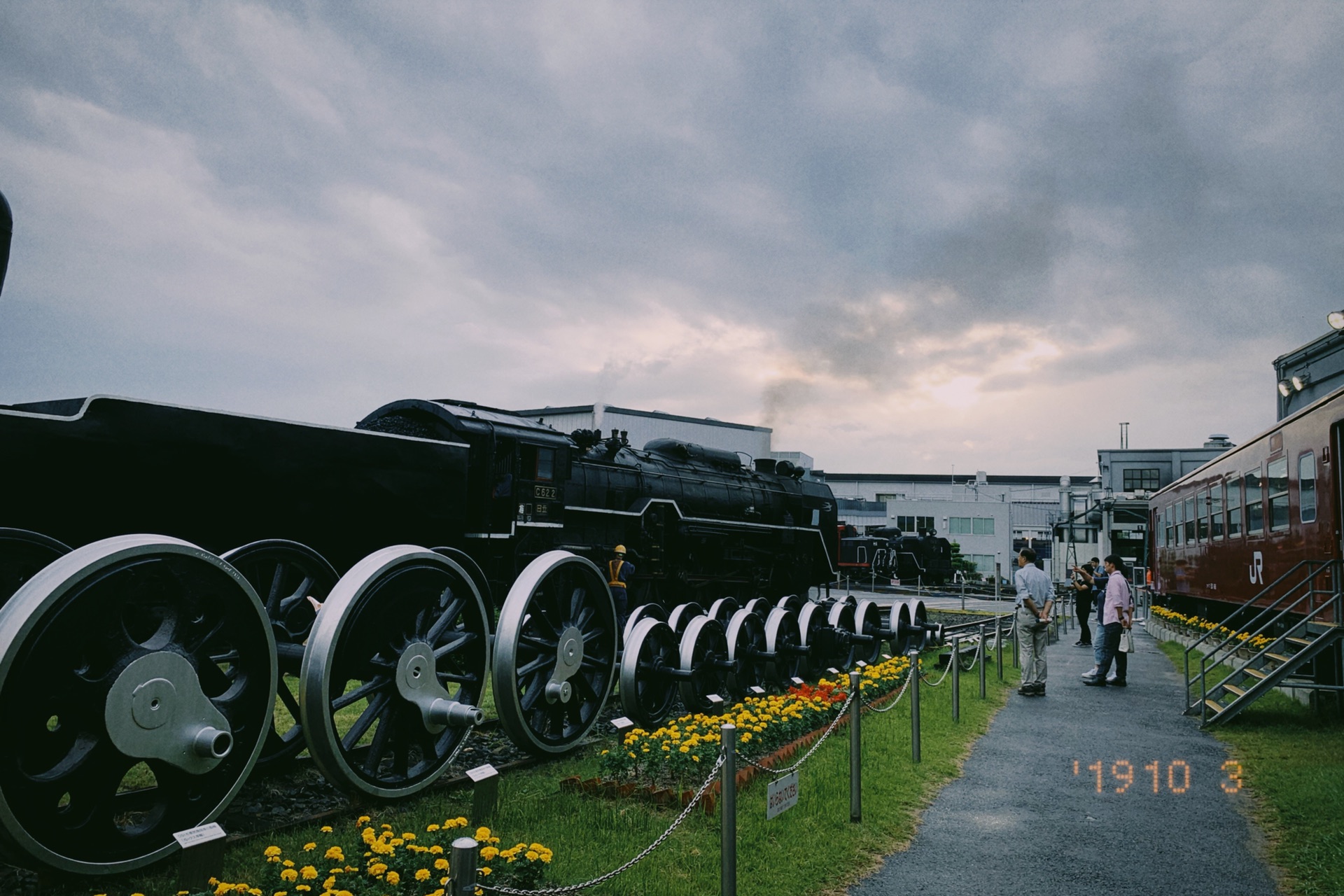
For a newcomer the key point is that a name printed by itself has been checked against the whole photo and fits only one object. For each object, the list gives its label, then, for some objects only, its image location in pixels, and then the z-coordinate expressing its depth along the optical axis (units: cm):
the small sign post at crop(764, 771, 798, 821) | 488
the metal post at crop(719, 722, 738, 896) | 428
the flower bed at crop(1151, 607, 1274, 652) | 1162
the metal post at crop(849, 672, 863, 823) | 596
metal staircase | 906
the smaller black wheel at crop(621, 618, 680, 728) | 764
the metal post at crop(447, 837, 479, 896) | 274
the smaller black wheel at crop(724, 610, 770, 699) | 940
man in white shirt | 1119
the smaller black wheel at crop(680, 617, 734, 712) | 834
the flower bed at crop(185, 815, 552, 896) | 379
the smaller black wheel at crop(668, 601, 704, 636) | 885
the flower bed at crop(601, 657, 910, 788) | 629
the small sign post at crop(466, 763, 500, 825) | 442
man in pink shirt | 1178
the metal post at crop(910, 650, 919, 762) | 757
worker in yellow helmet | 1172
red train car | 1009
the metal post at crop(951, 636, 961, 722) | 941
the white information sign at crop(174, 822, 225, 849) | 331
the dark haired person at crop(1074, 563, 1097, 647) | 1753
